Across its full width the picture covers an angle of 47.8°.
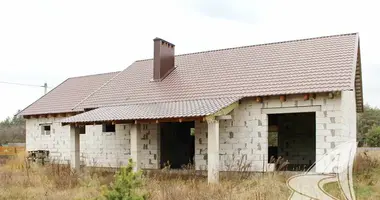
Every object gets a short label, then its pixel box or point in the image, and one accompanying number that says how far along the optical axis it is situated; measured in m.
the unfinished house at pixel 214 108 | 13.04
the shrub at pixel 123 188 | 5.30
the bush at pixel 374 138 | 28.19
